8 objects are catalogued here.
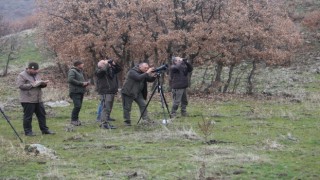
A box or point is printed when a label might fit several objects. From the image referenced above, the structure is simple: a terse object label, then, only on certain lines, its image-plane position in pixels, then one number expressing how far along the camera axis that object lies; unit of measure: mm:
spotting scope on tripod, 14422
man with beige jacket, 12852
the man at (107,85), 14281
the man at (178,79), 16172
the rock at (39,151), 9812
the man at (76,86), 14469
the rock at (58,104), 20391
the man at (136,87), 14359
